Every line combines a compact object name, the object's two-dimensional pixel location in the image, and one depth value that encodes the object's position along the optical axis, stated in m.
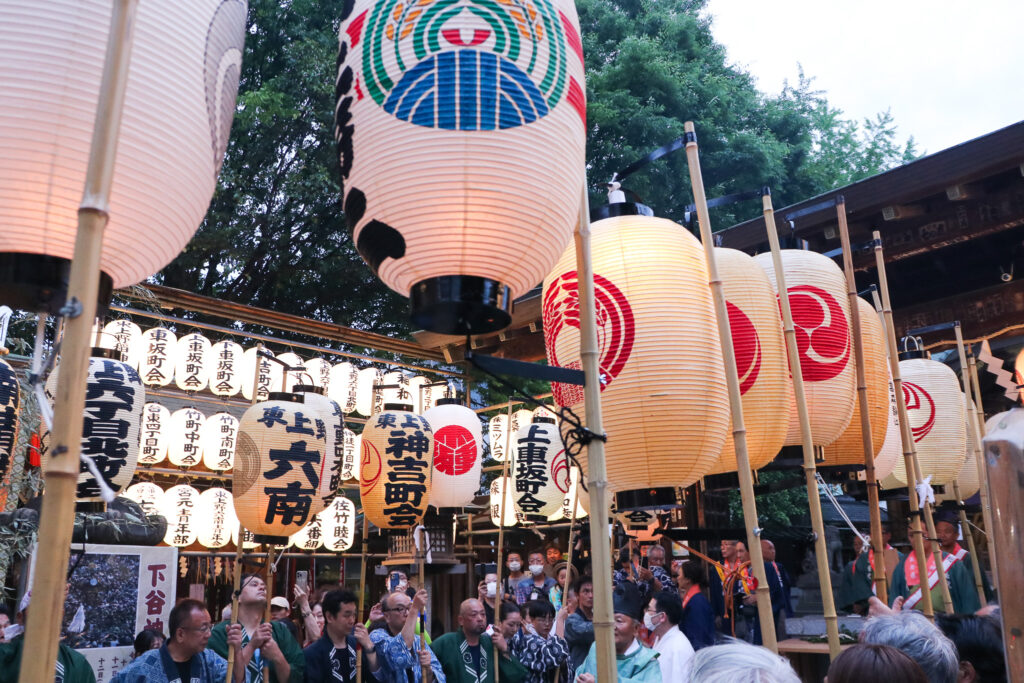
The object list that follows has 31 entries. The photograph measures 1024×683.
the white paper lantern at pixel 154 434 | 10.67
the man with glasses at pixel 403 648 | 5.57
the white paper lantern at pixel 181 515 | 10.88
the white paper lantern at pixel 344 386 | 12.50
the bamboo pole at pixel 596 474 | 2.30
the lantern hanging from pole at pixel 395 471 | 8.38
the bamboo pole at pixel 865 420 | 3.83
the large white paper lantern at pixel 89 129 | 1.68
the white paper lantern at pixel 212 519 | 11.16
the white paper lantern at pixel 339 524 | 12.25
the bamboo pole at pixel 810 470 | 3.38
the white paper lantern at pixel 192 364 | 11.00
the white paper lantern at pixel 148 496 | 10.55
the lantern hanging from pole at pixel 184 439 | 10.95
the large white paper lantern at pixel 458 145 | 2.18
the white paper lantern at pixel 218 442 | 10.88
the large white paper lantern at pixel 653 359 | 3.25
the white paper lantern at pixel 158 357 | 10.74
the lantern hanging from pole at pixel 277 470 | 6.88
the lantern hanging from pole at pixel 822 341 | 4.05
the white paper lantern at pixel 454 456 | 9.69
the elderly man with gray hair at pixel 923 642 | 2.23
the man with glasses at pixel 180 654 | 4.45
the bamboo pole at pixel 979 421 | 6.19
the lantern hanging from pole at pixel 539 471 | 10.54
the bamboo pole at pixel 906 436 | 4.04
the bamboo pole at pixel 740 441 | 3.02
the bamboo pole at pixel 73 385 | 1.26
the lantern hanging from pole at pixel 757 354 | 3.66
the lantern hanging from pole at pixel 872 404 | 4.49
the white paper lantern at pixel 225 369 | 11.33
